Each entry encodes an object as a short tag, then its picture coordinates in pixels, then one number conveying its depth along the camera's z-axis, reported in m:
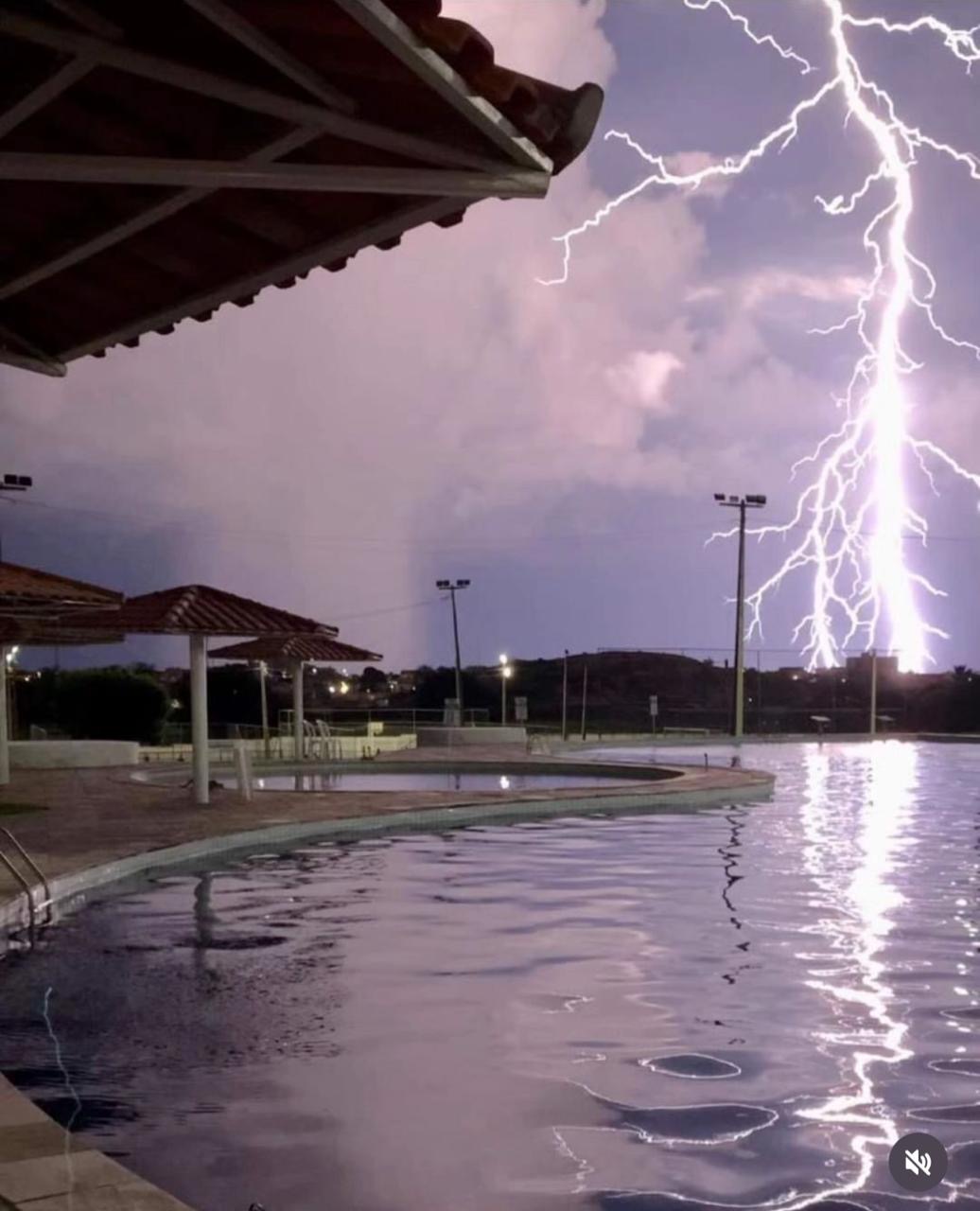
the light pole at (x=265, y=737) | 27.17
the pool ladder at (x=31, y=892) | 8.34
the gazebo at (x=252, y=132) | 3.43
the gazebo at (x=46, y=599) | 13.67
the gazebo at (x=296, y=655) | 26.13
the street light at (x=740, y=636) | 42.78
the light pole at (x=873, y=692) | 45.69
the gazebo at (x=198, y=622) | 16.05
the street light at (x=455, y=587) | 56.00
